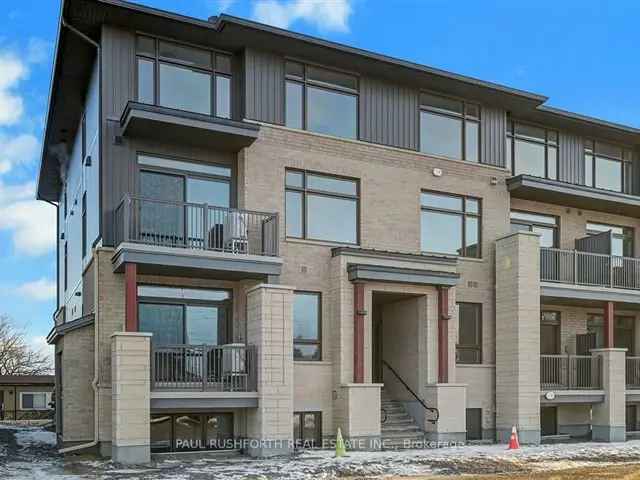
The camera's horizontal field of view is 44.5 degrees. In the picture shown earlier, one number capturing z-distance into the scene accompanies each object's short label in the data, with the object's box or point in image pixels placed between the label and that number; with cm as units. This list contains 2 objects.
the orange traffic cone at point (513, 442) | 1988
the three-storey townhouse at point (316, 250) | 1758
